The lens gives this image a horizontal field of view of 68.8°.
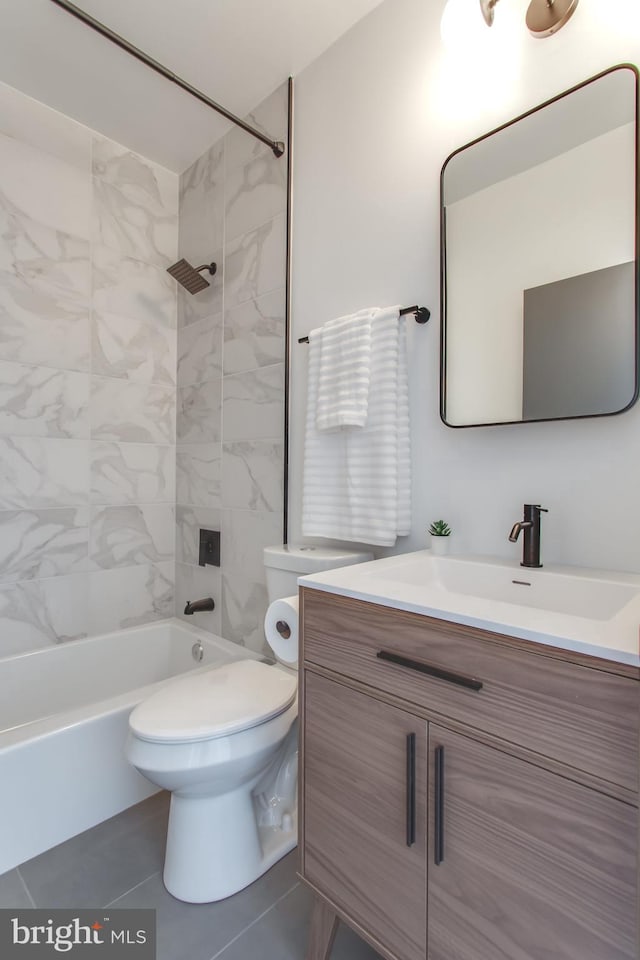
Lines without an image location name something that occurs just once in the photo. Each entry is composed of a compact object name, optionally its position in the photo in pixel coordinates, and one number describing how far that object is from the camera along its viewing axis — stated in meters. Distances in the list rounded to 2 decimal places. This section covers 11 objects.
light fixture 1.10
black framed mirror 1.02
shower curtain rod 1.39
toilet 1.13
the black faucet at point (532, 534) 1.08
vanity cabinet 0.60
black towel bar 1.35
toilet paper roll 1.22
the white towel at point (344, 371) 1.39
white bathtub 1.32
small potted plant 1.26
